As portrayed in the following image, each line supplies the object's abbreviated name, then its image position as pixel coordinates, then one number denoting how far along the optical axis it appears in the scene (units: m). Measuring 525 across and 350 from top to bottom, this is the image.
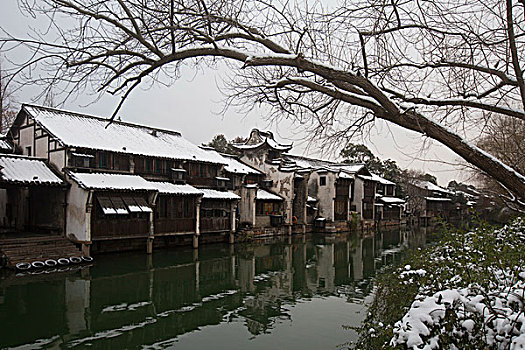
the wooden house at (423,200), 48.46
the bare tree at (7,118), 28.46
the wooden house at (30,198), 16.53
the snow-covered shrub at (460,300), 3.61
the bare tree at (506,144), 7.76
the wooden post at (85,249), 16.64
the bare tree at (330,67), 4.74
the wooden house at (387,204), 43.59
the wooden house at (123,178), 17.53
